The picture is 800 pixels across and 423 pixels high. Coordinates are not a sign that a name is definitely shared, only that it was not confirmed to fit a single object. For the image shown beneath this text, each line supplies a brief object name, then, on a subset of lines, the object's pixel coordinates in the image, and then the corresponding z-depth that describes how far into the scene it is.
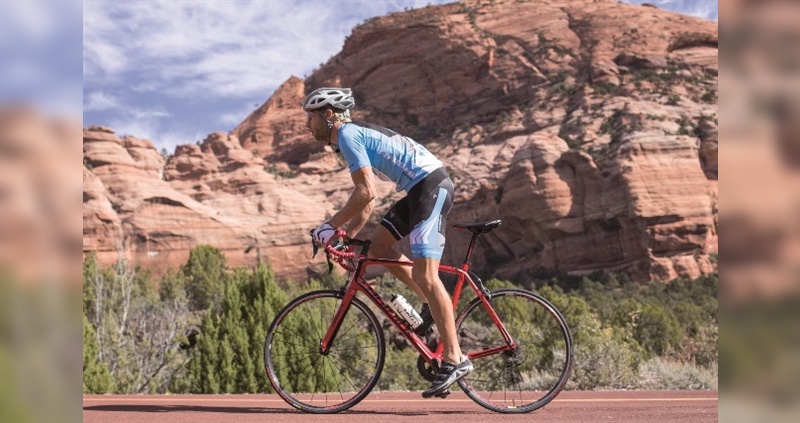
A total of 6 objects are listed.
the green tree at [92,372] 17.05
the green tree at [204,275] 59.63
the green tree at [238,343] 18.91
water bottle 4.92
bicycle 5.01
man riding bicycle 4.66
